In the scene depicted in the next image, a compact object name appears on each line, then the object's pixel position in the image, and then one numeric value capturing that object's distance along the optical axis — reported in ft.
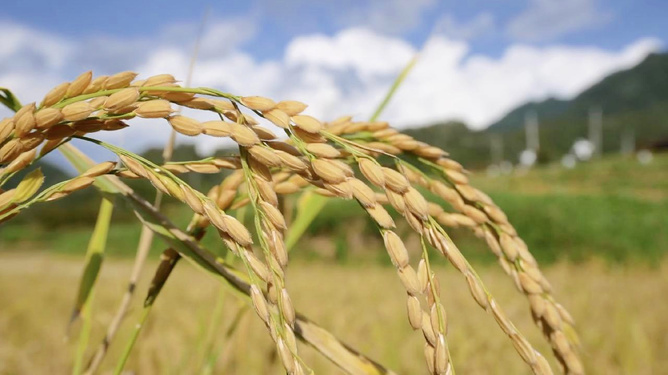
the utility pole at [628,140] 194.90
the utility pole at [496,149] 163.02
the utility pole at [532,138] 171.01
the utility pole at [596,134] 187.99
